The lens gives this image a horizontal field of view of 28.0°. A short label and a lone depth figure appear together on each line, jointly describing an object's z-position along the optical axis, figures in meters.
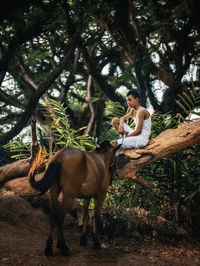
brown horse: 5.80
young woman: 7.42
